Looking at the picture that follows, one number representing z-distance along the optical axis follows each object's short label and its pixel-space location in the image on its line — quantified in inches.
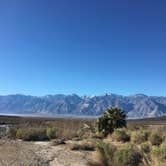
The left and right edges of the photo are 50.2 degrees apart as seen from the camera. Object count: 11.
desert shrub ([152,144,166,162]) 263.1
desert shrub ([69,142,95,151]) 428.8
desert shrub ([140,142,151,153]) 327.8
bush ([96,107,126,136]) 602.0
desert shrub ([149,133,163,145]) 426.2
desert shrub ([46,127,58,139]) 595.4
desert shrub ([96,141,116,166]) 286.2
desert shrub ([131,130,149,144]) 464.1
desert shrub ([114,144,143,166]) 254.9
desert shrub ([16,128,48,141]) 589.4
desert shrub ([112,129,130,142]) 500.9
